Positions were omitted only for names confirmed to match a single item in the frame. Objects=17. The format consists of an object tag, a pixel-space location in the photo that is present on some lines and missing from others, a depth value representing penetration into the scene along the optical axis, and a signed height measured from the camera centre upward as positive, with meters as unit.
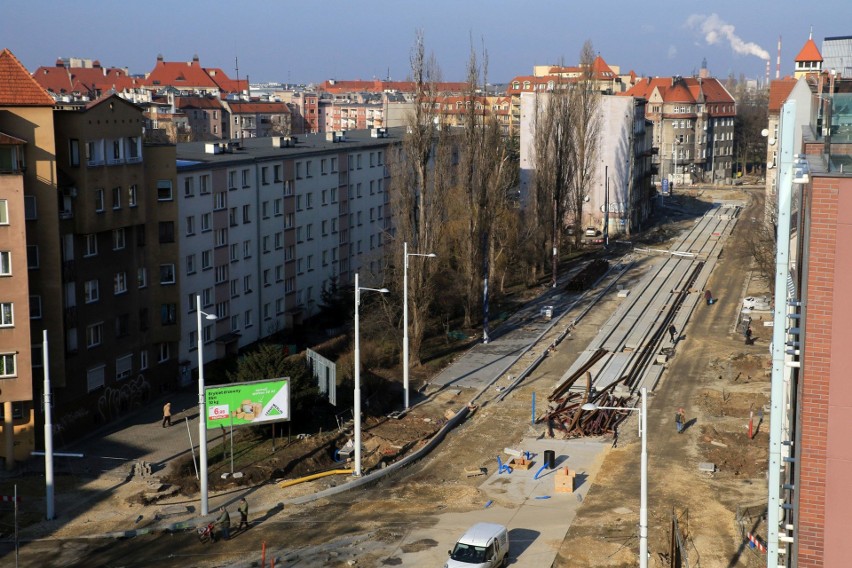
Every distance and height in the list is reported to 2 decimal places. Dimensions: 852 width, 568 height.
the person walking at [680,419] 38.62 -9.69
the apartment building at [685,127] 135.75 +4.96
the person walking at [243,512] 29.39 -9.90
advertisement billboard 34.12 -8.02
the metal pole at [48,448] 29.81 -8.23
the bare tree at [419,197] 47.28 -1.60
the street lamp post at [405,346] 40.38 -7.13
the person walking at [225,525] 28.77 -10.06
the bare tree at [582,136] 77.38 +2.09
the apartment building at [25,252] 34.88 -3.06
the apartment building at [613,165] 89.56 -0.09
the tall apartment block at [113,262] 38.00 -3.93
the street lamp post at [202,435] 30.16 -8.05
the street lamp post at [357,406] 33.22 -7.84
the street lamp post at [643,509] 23.75 -8.01
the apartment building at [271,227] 47.94 -3.44
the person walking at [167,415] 39.12 -9.55
